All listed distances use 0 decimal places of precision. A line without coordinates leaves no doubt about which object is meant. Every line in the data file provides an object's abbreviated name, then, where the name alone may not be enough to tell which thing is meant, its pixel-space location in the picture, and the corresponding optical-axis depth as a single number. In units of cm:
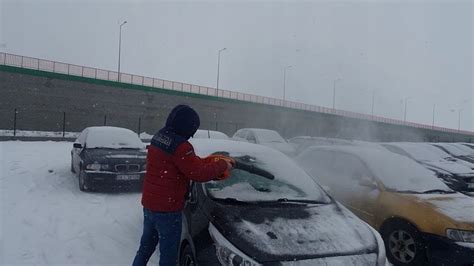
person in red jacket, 335
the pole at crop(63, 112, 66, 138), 2509
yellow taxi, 466
